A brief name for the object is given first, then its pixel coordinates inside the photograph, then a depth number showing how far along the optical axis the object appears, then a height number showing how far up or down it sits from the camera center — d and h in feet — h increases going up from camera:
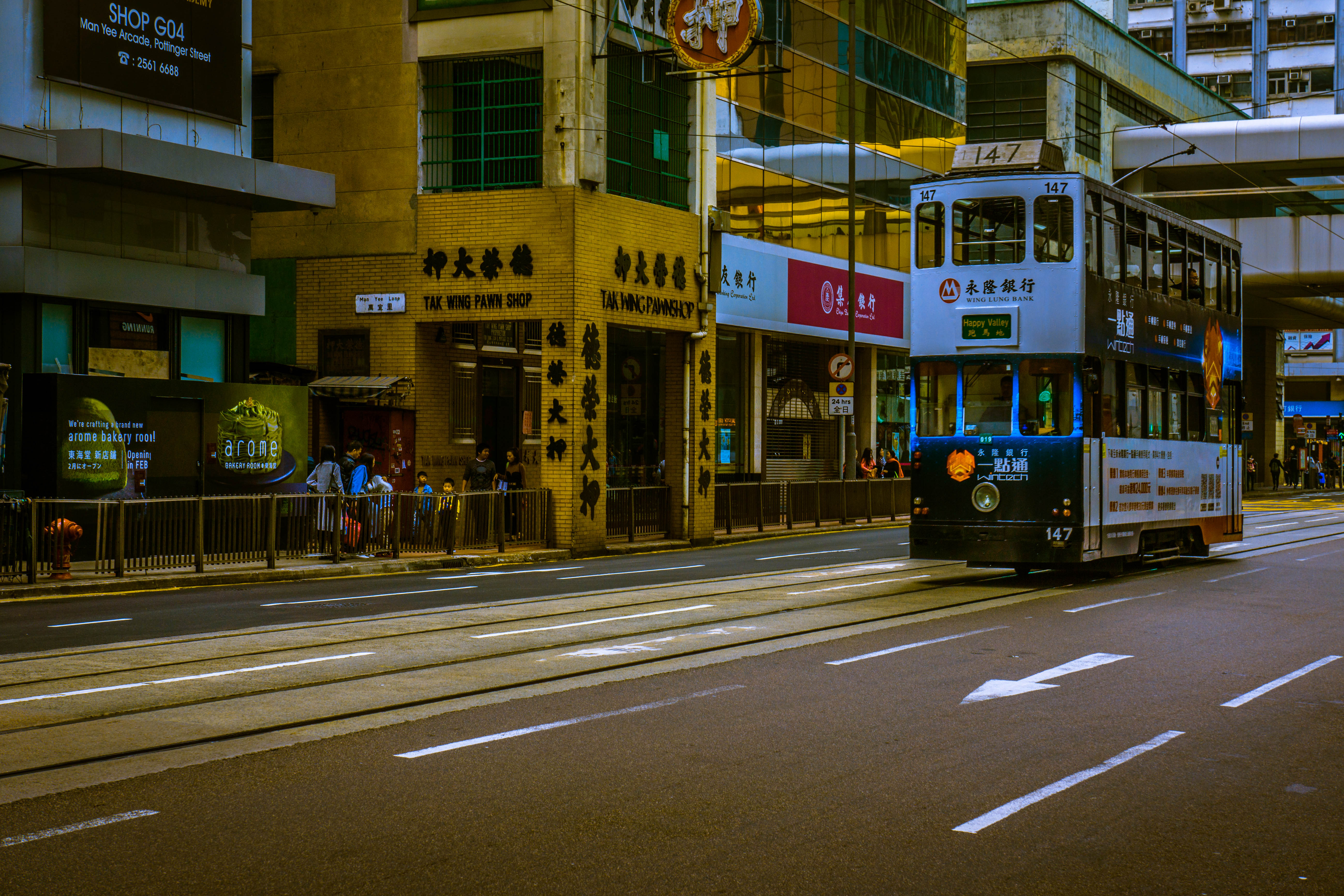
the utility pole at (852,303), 98.48 +11.40
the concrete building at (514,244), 76.95 +12.52
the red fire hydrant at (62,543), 52.31 -3.07
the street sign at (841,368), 96.07 +6.29
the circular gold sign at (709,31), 73.51 +22.69
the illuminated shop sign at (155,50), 64.03 +19.67
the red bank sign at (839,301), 103.45 +12.46
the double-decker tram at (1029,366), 53.57 +3.65
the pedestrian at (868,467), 110.73 -0.60
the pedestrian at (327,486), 62.64 -1.18
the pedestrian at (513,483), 73.51 -1.27
